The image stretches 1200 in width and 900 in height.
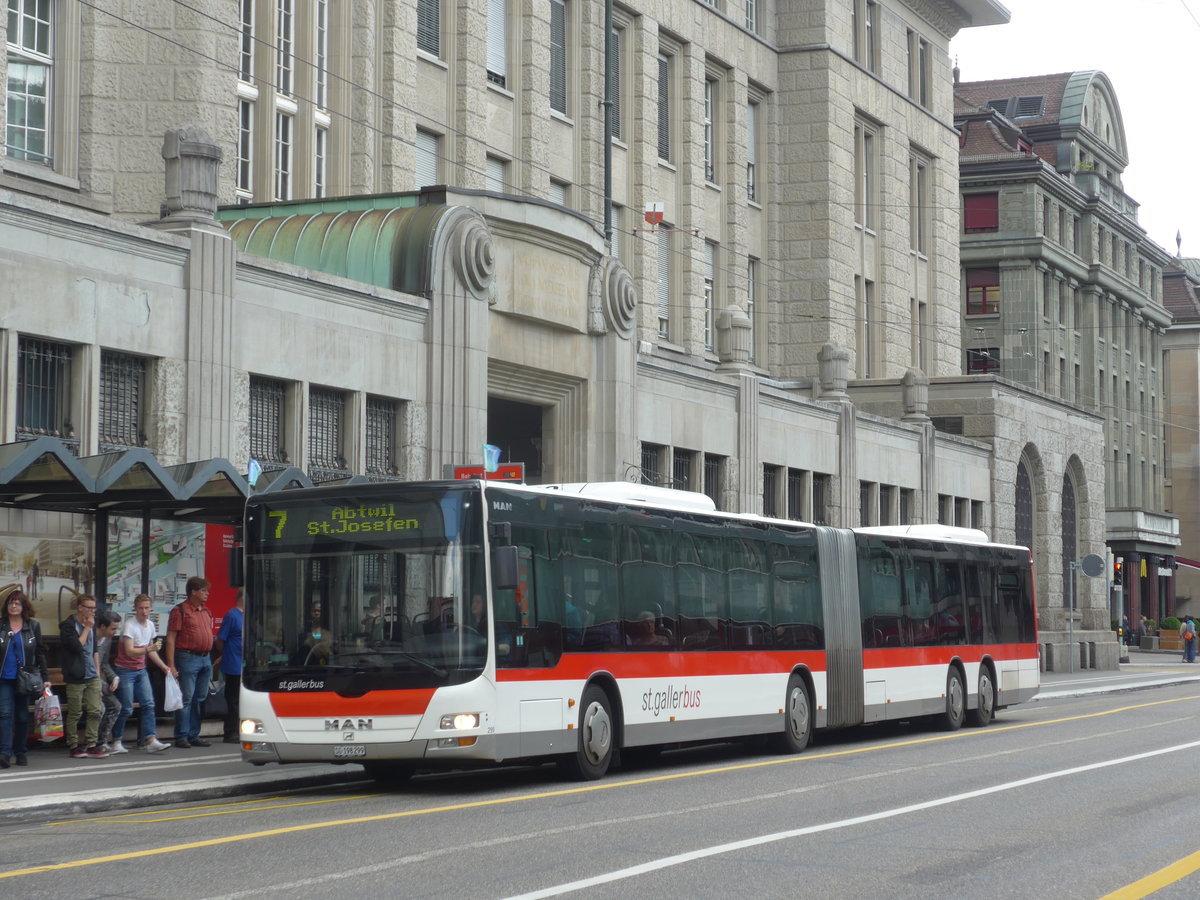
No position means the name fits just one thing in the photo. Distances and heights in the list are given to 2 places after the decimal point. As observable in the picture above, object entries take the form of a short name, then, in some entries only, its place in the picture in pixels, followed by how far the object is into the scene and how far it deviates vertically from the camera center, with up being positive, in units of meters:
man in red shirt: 18.64 -0.56
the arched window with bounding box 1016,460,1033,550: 53.19 +2.40
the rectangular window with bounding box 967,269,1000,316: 78.56 +12.80
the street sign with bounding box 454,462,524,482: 20.47 +1.35
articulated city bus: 15.34 -0.34
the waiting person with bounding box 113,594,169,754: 17.97 -0.66
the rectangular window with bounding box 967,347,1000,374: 77.56 +9.75
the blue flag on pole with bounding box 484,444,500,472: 25.20 +1.92
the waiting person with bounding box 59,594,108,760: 17.23 -0.80
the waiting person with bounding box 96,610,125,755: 17.77 -0.82
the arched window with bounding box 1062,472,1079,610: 55.97 +1.82
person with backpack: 68.25 -1.95
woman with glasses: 16.61 -0.65
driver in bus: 15.59 -0.45
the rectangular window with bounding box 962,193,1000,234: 78.12 +16.15
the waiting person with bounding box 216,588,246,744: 19.34 -0.60
